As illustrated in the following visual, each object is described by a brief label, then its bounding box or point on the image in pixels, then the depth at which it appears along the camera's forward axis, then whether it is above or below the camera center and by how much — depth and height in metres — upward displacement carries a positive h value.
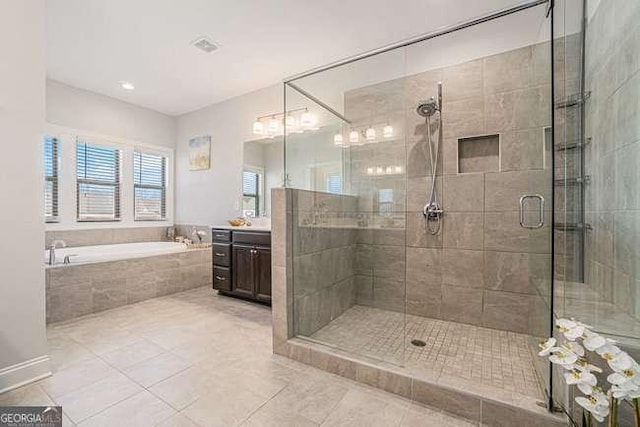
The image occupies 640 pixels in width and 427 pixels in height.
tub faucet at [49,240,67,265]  2.74 -0.43
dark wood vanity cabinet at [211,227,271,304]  3.10 -0.58
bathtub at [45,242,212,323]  2.71 -0.72
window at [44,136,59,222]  3.59 +0.44
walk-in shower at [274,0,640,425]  1.54 +0.00
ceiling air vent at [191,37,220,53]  2.72 +1.67
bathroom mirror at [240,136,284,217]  3.46 +0.52
